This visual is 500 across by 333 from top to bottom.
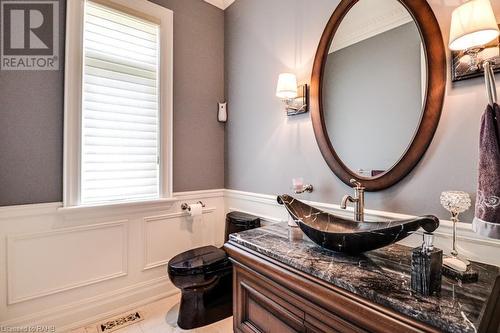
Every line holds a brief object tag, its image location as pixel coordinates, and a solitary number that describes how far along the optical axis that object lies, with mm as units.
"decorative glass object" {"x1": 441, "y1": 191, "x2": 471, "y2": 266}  949
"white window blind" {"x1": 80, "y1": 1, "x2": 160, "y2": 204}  1807
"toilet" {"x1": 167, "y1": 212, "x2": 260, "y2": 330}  1648
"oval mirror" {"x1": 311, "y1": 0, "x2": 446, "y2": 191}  1154
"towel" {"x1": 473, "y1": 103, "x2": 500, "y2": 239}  838
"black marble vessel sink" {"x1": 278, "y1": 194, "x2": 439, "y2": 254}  879
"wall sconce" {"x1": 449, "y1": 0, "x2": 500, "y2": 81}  873
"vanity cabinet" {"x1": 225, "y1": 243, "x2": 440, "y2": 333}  710
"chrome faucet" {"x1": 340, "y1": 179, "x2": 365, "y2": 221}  1266
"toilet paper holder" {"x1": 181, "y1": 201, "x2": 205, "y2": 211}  2241
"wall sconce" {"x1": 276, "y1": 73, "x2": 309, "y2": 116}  1648
